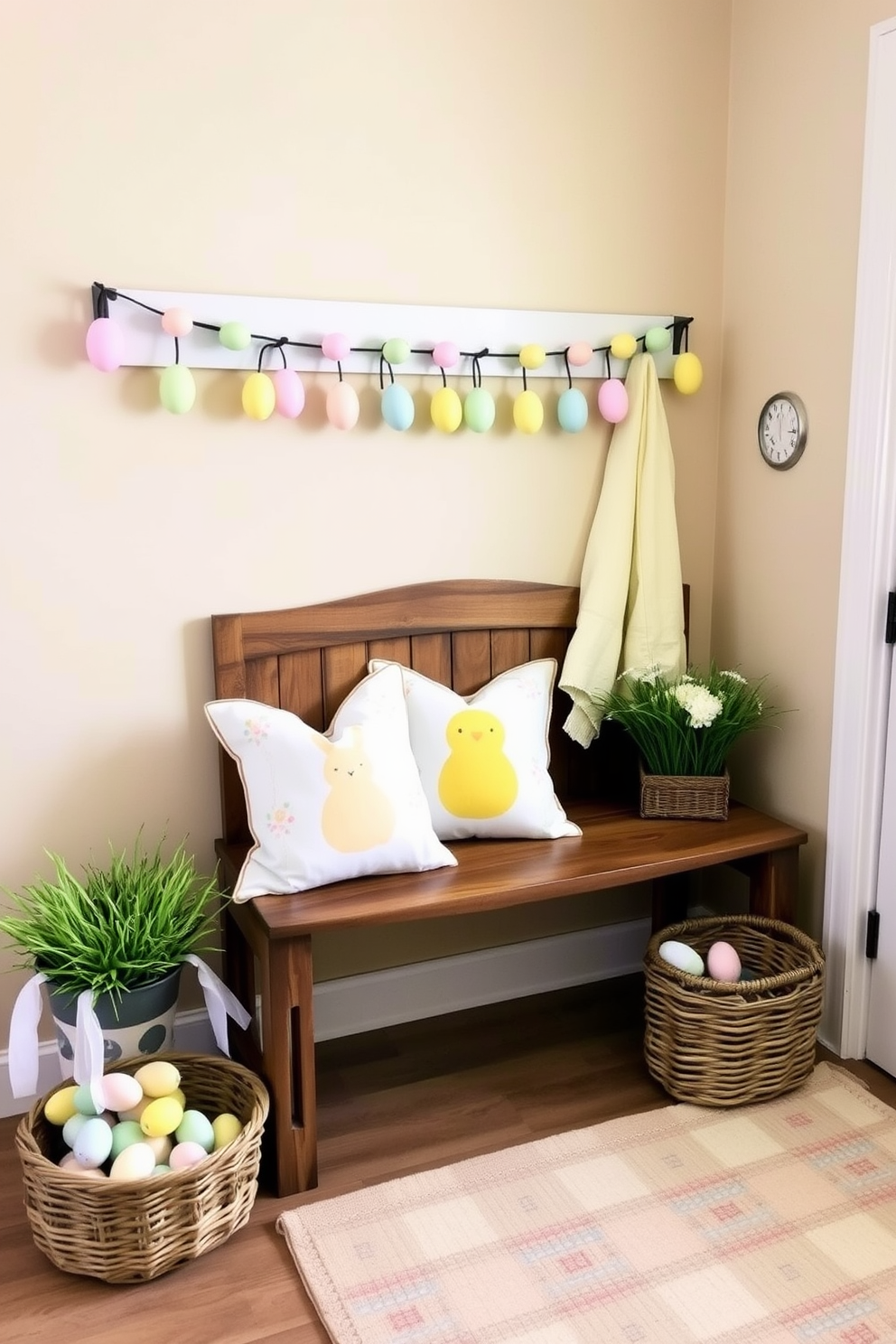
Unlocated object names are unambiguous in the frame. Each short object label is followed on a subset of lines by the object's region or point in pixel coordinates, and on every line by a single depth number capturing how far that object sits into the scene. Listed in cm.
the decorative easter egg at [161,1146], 187
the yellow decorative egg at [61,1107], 192
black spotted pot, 201
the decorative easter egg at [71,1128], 186
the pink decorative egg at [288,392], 223
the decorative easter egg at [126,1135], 187
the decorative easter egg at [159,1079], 191
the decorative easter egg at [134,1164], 178
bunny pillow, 210
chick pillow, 233
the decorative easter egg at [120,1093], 187
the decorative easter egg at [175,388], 214
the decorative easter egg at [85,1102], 188
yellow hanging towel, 255
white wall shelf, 217
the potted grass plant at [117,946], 198
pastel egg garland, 211
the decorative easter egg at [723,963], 228
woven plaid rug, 173
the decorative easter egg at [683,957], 228
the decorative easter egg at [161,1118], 186
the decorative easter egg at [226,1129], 192
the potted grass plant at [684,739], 246
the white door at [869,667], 220
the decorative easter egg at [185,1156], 183
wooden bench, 202
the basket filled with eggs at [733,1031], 220
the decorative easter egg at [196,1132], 188
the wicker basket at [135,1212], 176
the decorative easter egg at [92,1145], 182
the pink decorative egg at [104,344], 206
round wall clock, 246
